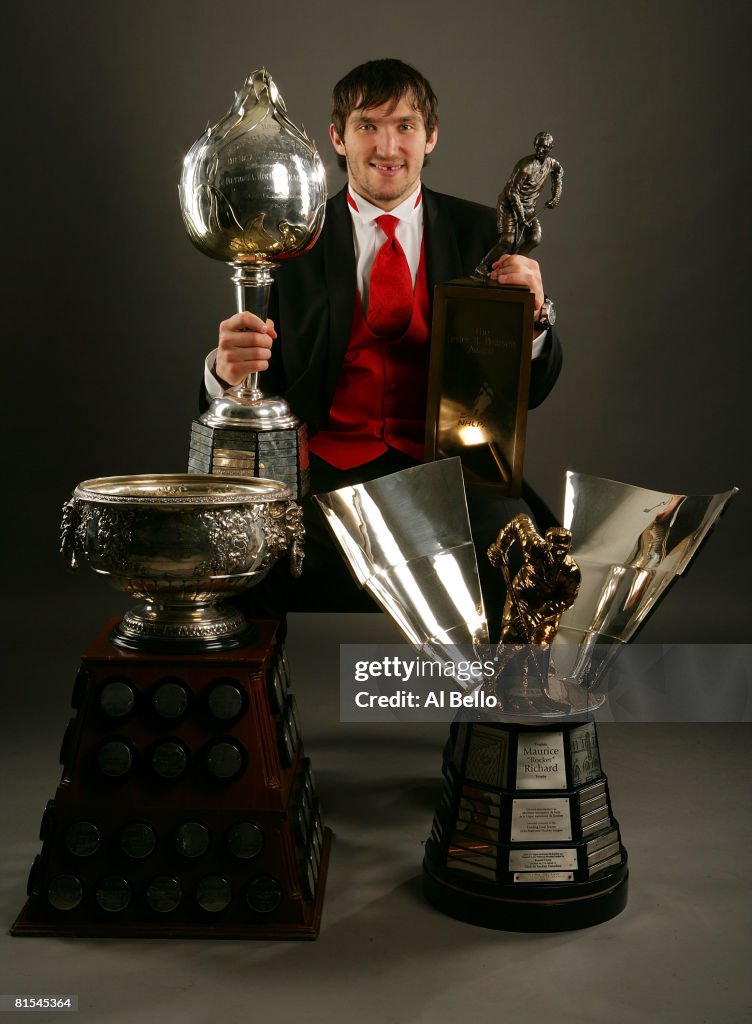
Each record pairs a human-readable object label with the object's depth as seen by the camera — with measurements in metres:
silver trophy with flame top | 2.47
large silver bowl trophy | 2.20
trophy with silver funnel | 2.29
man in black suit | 2.99
